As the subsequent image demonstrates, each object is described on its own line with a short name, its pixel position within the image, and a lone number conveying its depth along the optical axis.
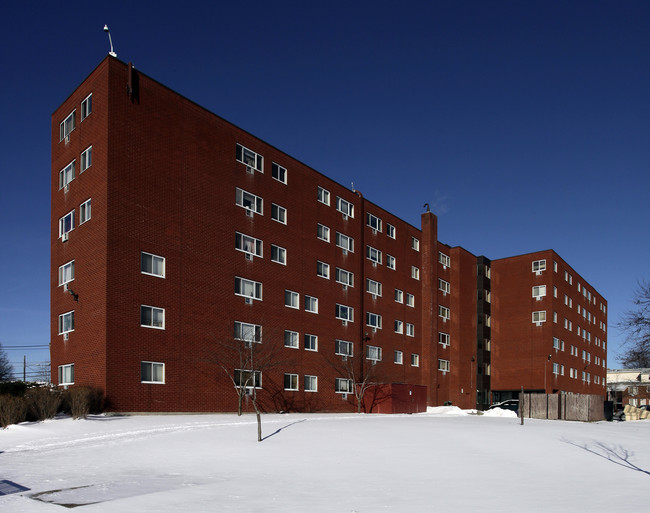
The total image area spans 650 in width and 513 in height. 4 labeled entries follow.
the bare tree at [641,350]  25.26
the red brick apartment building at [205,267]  30.41
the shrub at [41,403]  23.92
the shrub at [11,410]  22.12
